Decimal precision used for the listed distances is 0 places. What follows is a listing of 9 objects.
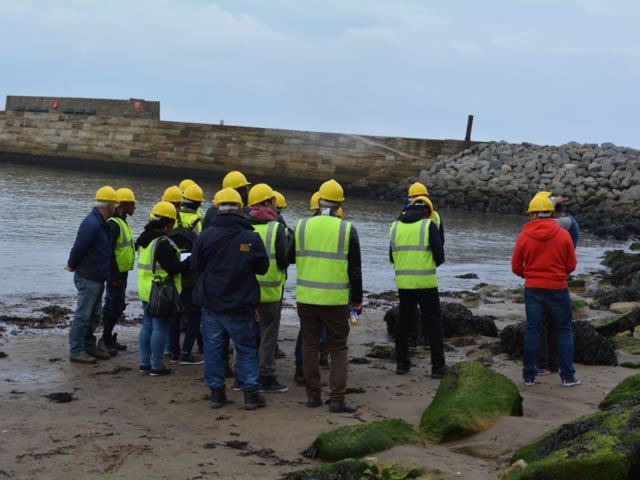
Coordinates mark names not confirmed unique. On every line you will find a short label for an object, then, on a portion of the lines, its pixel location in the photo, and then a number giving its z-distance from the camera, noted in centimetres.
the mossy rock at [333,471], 484
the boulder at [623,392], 672
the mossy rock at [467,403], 625
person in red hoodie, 793
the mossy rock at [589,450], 450
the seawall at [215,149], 5072
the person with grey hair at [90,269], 852
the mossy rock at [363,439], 565
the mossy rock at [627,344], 980
